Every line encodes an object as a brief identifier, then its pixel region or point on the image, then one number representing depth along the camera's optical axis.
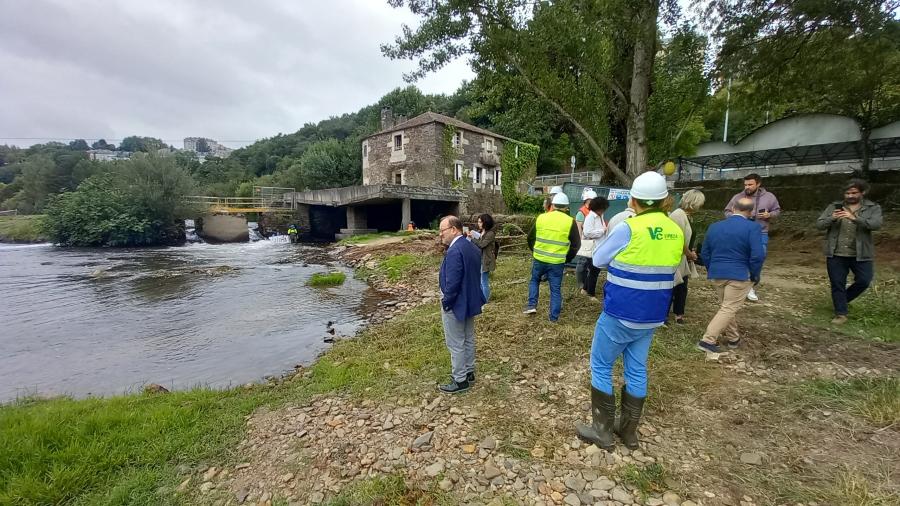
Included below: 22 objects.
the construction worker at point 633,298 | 2.58
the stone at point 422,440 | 3.08
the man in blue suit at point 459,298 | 3.67
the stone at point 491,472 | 2.66
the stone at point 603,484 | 2.48
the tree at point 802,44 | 6.67
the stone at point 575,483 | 2.49
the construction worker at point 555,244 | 5.14
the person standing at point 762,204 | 5.39
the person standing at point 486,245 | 6.54
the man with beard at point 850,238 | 4.58
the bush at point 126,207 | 25.22
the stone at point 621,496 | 2.35
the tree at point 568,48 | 6.59
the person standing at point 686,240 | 4.66
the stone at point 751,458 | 2.59
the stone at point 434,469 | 2.71
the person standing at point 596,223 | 5.39
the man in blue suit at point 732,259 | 3.95
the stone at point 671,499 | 2.29
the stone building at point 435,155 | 27.00
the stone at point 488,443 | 2.96
